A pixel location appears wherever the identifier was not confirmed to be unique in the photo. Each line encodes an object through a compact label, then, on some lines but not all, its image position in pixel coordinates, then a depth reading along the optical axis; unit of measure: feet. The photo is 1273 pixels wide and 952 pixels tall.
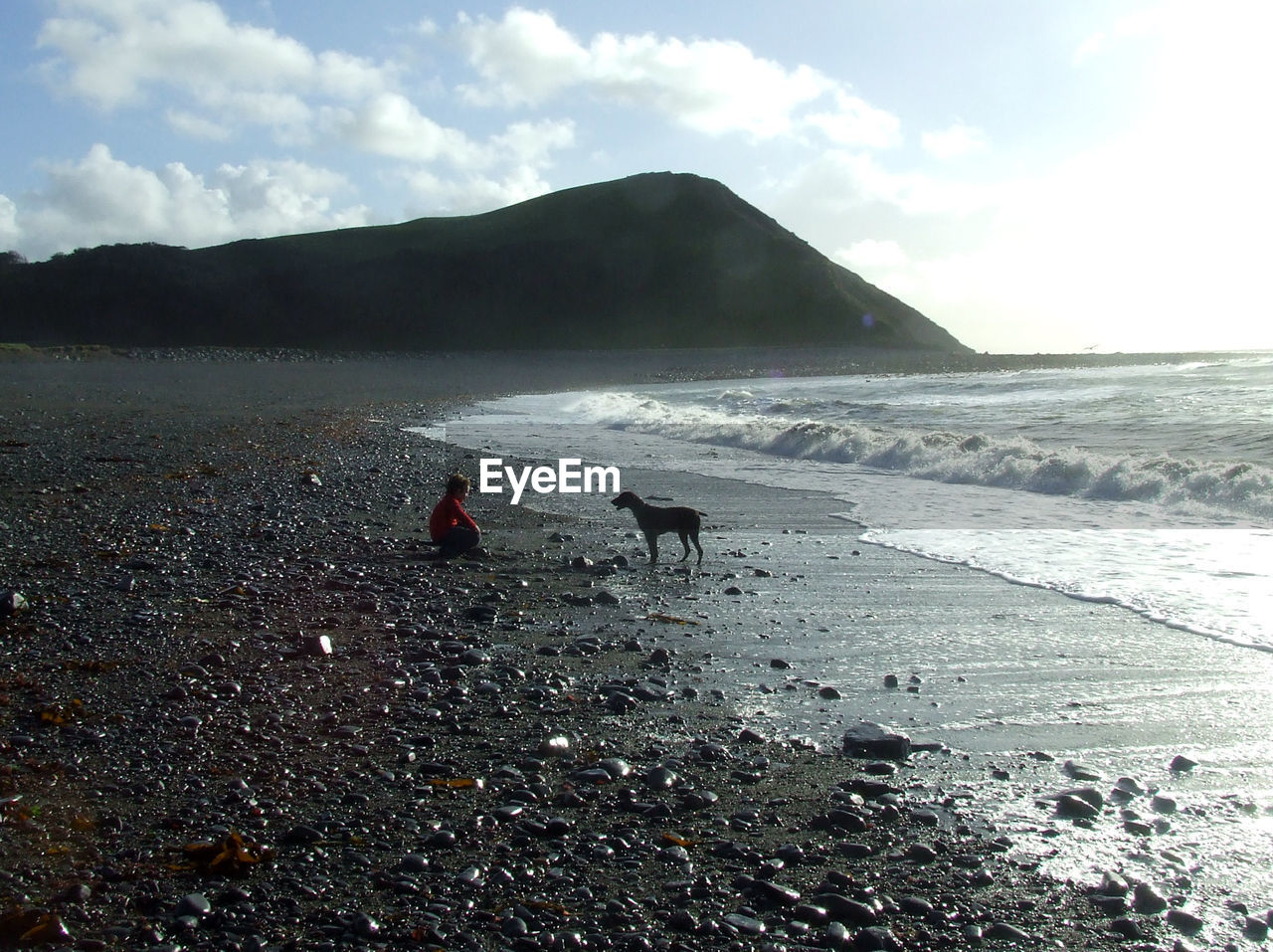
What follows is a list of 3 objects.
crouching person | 27.81
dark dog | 28.73
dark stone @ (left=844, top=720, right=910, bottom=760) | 14.74
